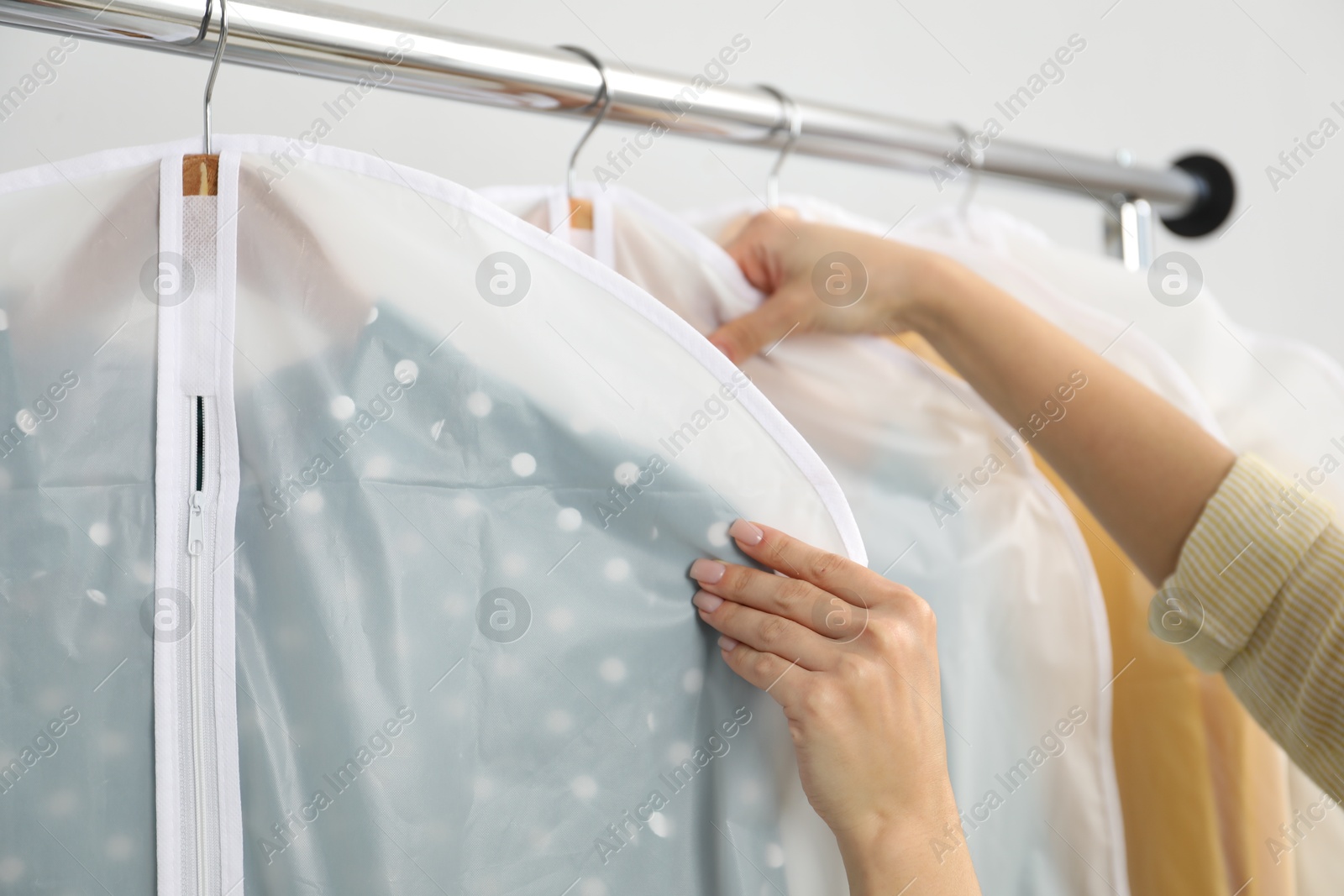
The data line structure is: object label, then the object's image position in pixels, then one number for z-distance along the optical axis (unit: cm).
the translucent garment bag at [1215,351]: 78
